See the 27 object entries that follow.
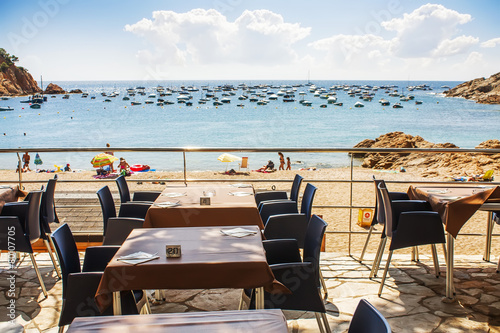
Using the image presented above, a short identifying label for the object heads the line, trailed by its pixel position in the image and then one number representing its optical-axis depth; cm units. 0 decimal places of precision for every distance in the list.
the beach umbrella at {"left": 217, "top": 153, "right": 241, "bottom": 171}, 2180
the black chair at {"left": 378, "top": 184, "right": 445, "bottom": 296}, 421
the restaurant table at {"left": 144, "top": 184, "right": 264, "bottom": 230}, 446
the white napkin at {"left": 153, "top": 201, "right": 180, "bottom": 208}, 457
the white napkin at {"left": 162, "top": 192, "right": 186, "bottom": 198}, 500
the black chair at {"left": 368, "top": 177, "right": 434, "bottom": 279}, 466
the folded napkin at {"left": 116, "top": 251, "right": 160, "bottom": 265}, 299
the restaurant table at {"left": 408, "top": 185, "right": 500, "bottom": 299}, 425
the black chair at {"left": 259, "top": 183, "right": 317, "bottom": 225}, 501
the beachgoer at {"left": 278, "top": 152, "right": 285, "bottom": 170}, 2544
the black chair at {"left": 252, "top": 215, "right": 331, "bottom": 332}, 313
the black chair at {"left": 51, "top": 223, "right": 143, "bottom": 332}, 304
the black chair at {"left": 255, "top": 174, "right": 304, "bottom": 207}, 536
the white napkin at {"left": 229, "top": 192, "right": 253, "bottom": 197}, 502
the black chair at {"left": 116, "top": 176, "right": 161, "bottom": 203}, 546
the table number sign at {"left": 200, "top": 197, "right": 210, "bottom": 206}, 463
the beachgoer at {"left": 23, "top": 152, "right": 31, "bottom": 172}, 2545
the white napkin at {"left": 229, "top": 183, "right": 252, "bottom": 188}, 550
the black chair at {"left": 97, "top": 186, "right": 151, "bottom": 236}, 498
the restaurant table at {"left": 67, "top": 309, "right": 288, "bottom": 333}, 212
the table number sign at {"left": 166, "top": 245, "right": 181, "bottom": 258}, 306
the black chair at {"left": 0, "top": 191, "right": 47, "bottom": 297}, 426
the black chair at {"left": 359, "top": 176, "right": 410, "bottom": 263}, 479
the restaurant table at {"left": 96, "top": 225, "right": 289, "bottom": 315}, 293
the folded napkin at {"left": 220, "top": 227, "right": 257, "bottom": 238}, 357
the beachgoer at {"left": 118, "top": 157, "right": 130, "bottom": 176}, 2270
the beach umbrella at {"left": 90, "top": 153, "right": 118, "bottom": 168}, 2209
